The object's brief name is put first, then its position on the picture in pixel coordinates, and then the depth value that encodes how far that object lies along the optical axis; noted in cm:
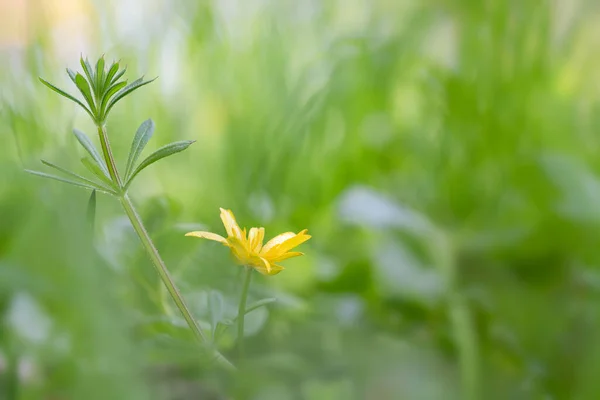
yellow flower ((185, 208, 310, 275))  52
